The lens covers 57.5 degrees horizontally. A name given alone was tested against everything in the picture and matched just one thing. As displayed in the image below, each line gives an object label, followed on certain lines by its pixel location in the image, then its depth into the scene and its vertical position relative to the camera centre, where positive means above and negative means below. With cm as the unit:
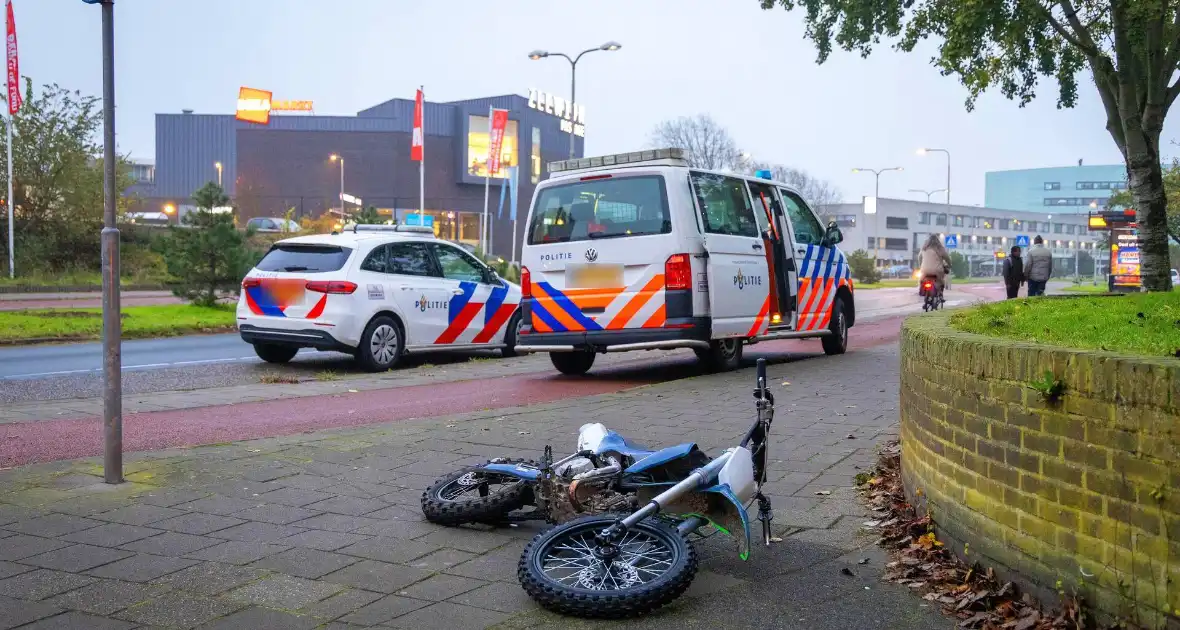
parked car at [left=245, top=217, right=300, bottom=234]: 5066 +177
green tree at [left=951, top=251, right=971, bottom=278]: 8888 +3
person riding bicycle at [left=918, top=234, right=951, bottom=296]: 2227 +9
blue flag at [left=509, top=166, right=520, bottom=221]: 5687 +415
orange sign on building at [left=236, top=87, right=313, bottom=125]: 7806 +1122
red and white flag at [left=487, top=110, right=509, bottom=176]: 5338 +624
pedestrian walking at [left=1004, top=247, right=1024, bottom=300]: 2373 -7
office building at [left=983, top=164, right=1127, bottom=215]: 16025 +1205
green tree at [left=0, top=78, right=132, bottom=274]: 3331 +235
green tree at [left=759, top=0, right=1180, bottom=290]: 1376 +298
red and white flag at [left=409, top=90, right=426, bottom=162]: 4459 +539
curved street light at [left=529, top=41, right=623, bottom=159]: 3531 +700
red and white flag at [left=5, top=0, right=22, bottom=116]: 3278 +563
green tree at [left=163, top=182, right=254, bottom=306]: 2105 +11
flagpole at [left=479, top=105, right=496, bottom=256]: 5375 +549
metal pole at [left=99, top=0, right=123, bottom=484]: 570 -24
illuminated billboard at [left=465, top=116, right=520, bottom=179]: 7862 +840
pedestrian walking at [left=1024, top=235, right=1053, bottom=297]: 2223 +4
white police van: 1044 +3
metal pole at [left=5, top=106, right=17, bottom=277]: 3183 +22
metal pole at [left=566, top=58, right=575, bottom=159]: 3713 +637
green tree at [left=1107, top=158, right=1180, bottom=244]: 4203 +305
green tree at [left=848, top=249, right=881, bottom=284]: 6094 -20
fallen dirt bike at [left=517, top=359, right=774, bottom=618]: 372 -104
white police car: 1217 -43
